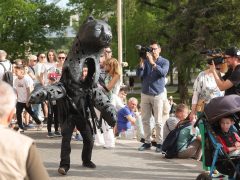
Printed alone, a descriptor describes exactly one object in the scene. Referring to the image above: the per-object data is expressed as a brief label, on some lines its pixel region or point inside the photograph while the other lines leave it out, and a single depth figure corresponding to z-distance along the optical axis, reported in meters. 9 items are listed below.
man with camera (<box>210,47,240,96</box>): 9.52
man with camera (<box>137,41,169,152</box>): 12.56
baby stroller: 8.33
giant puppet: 10.04
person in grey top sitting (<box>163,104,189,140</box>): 12.04
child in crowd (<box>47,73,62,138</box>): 14.42
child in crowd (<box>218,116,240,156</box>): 8.53
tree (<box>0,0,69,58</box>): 43.88
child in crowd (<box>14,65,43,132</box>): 15.82
